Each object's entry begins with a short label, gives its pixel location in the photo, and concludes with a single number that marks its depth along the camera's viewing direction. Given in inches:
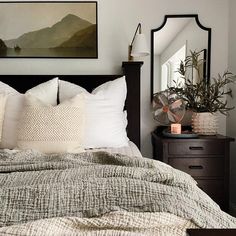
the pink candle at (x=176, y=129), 103.9
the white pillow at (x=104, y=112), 89.9
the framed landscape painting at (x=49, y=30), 116.8
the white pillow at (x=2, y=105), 87.7
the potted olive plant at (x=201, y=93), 107.7
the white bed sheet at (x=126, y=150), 82.4
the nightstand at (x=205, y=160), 100.0
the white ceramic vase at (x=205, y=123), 107.3
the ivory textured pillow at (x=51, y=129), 78.7
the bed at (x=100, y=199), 32.2
